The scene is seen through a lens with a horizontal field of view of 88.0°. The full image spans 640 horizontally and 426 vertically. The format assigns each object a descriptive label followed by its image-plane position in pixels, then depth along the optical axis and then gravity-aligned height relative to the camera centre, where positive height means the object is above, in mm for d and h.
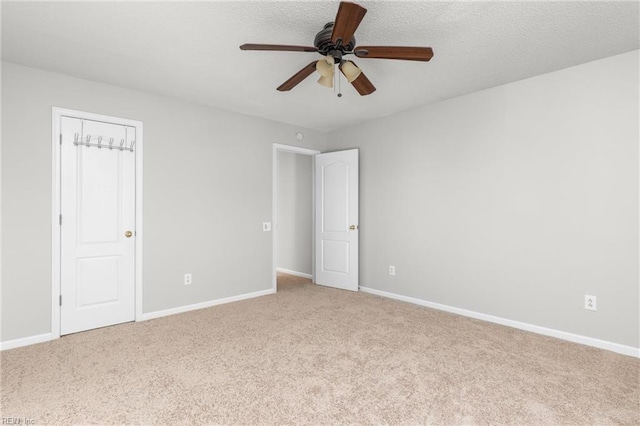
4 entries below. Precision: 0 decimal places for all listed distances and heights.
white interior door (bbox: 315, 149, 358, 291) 4723 -96
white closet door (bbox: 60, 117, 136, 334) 3092 -136
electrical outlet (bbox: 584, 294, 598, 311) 2803 -761
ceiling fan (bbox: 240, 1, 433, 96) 1835 +1027
